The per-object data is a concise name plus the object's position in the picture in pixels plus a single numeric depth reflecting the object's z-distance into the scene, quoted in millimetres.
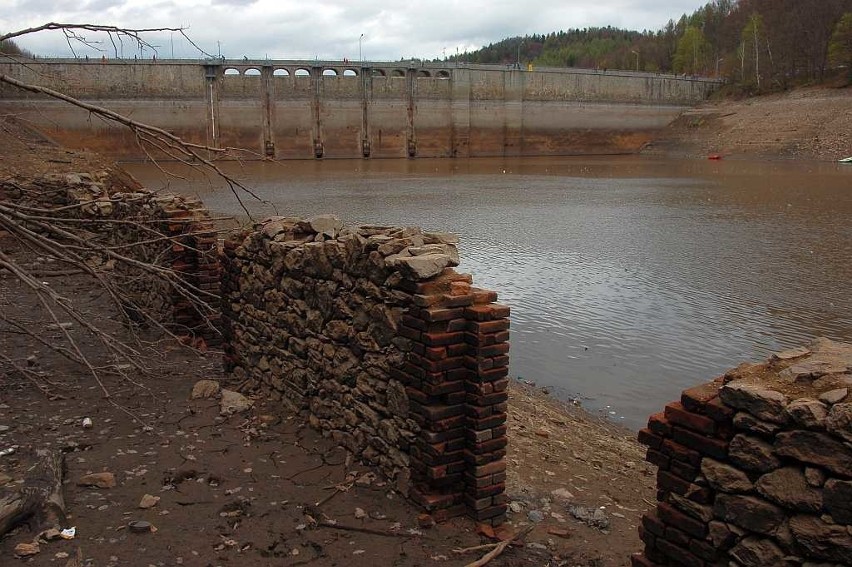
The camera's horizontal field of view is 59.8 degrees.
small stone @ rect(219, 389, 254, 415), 6859
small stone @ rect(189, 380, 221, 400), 7275
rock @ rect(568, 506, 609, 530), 5199
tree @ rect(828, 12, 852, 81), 61459
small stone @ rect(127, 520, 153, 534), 4727
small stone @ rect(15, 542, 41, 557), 4305
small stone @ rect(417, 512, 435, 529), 4922
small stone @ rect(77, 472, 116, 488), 5301
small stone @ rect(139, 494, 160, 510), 5047
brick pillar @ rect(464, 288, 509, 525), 4918
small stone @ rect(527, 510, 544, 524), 5203
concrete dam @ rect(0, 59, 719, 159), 48812
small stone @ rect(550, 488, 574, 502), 5641
